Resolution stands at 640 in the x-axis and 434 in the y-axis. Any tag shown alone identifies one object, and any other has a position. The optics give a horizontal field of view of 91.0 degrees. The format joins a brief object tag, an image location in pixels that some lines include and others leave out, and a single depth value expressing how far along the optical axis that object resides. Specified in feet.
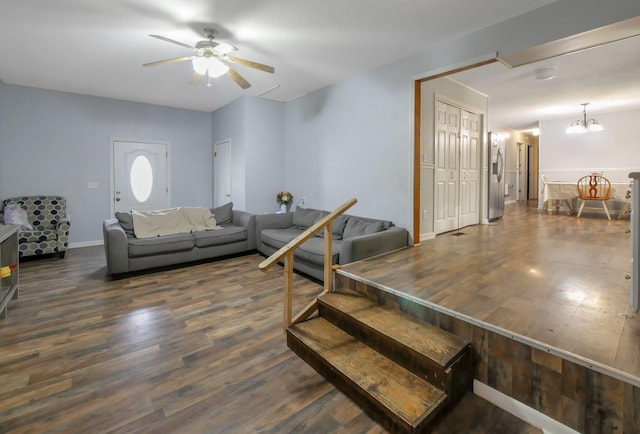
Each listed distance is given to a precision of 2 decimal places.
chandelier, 23.81
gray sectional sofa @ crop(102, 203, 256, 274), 13.06
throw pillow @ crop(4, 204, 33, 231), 15.24
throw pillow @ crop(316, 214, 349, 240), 14.78
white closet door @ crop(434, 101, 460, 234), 15.62
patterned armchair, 15.47
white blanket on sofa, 14.58
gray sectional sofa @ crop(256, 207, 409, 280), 11.62
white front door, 20.10
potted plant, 19.83
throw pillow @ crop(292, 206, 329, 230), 16.89
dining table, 21.99
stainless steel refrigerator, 21.39
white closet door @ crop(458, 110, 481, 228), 17.83
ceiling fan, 10.45
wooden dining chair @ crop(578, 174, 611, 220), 21.79
